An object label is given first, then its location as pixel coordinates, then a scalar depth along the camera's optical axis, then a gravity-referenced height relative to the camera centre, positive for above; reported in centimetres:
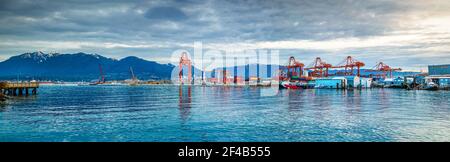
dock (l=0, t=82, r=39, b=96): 5488 -126
